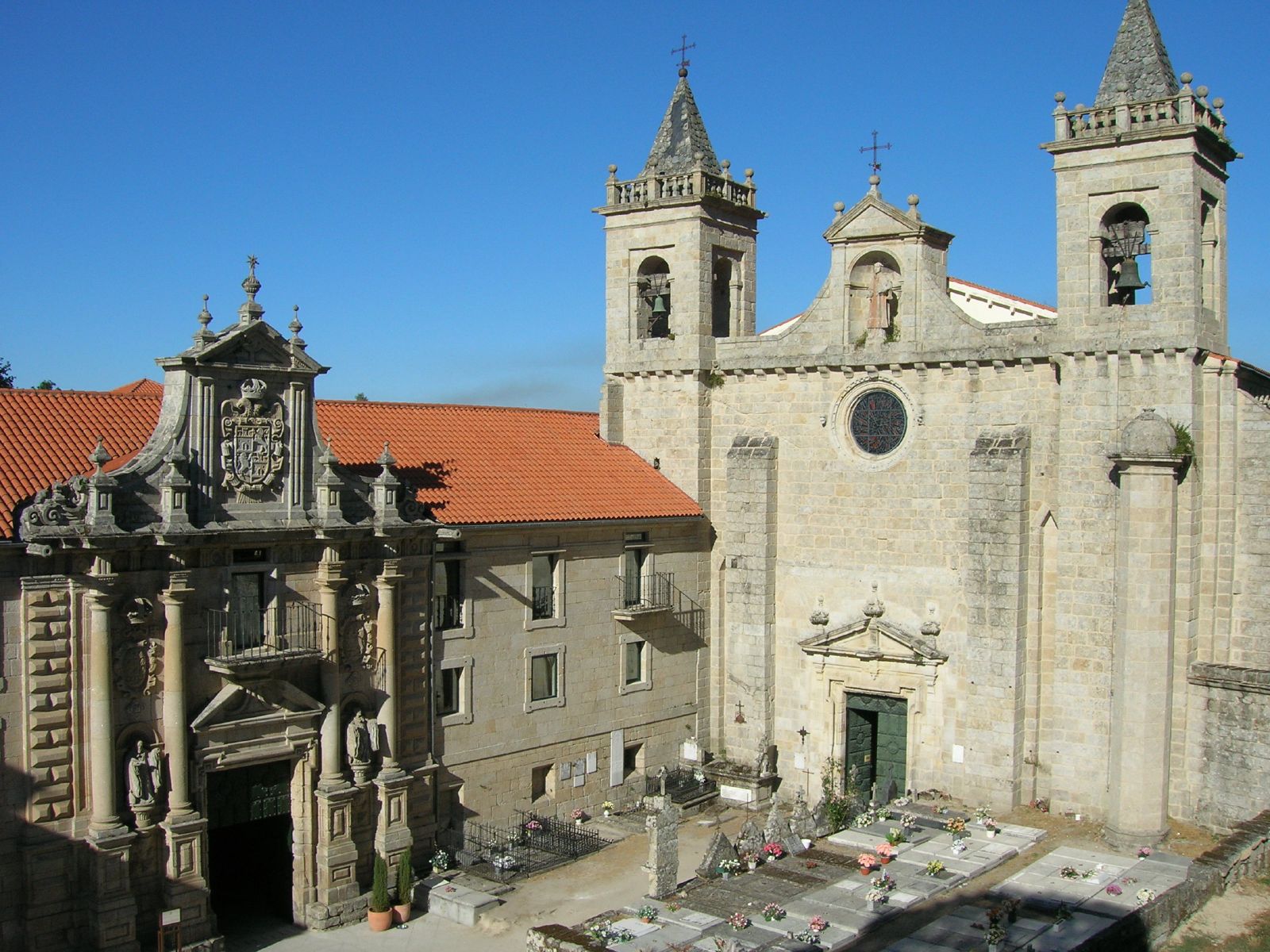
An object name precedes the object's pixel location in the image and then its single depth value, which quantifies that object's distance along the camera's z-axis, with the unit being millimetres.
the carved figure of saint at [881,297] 28500
